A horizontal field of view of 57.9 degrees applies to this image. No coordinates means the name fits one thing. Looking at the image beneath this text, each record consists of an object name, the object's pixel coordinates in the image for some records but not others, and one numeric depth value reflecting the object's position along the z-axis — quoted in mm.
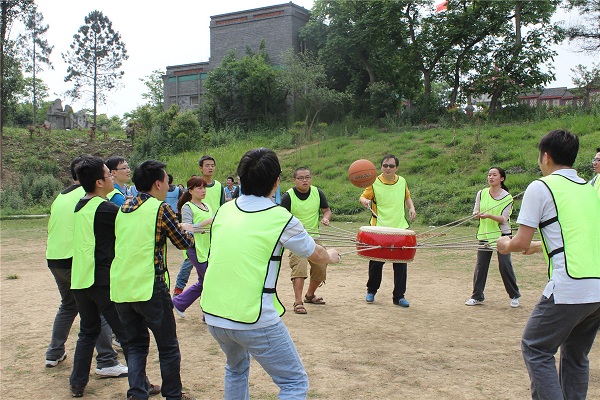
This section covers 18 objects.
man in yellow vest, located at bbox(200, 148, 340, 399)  3211
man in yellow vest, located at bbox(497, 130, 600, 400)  3506
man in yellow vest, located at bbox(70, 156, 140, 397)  4582
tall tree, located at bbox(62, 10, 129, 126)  46219
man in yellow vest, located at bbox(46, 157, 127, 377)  5102
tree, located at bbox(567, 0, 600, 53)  24859
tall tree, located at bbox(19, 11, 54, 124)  30703
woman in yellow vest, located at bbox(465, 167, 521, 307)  7340
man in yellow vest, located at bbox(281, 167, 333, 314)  7293
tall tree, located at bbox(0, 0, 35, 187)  28844
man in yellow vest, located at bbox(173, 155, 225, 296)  7559
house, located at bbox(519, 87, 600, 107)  27588
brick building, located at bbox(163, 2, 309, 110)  35594
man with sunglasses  7598
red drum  6348
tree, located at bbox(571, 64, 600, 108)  29906
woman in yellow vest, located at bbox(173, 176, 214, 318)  6637
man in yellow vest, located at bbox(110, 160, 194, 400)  4121
